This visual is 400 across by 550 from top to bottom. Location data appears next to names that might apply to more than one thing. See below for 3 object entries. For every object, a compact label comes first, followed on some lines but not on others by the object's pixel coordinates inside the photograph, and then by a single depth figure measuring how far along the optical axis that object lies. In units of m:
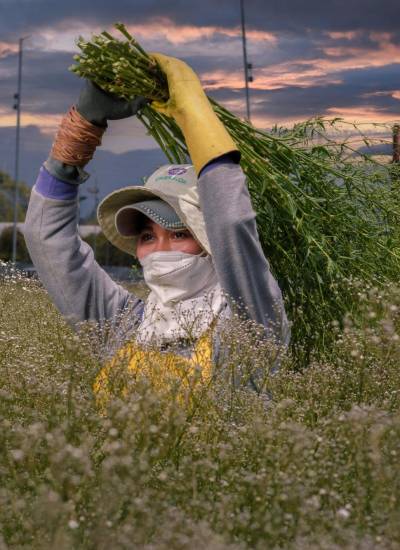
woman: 4.34
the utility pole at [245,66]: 23.09
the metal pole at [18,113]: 30.01
